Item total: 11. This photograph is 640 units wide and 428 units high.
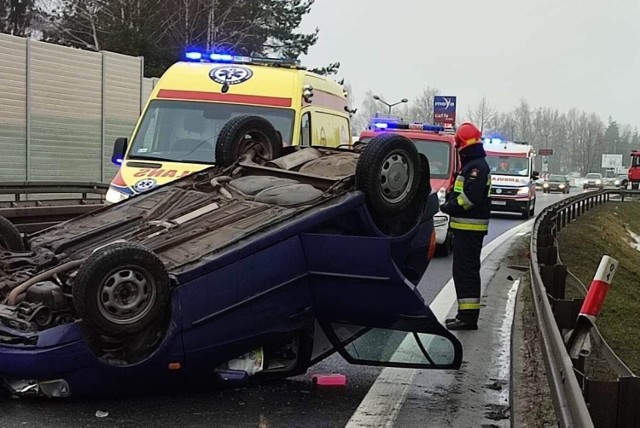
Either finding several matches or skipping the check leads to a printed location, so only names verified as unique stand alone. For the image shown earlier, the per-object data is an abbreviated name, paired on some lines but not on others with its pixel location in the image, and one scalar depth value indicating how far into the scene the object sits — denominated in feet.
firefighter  24.73
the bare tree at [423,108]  346.40
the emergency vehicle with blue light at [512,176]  86.02
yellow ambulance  31.50
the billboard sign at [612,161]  411.01
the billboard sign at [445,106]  183.11
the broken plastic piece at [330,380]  18.43
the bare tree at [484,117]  380.02
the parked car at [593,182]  235.61
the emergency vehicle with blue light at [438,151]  45.29
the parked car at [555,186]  212.02
